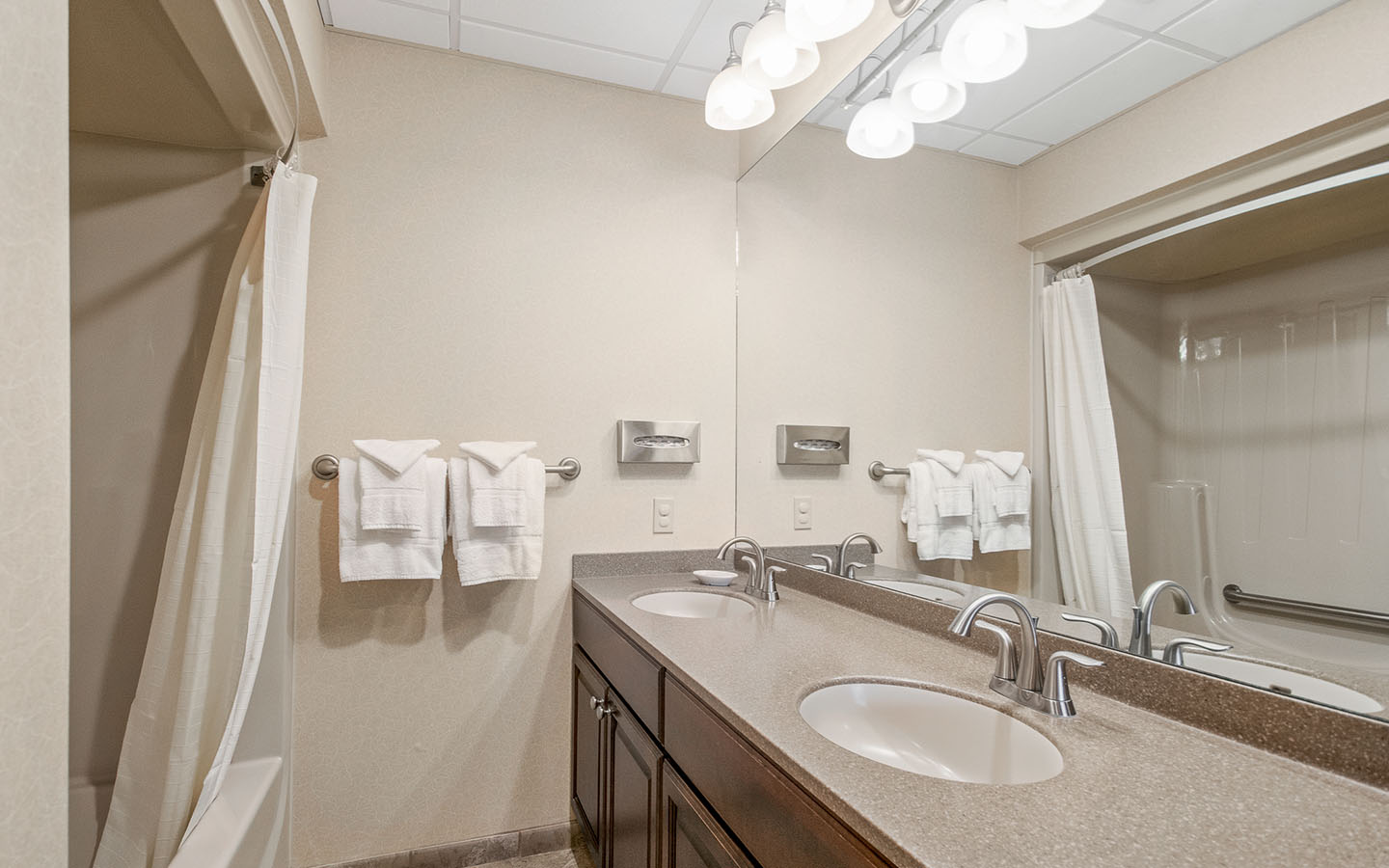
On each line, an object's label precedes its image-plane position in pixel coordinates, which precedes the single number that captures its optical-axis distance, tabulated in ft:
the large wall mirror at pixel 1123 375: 2.65
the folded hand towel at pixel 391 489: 5.59
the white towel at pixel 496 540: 5.90
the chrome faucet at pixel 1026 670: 3.16
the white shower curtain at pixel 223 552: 3.98
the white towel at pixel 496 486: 5.88
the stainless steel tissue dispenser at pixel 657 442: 6.77
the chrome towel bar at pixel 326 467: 5.76
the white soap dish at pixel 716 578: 6.48
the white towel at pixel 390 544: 5.60
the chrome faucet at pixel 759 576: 5.87
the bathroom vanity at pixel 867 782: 2.10
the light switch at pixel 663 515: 6.97
